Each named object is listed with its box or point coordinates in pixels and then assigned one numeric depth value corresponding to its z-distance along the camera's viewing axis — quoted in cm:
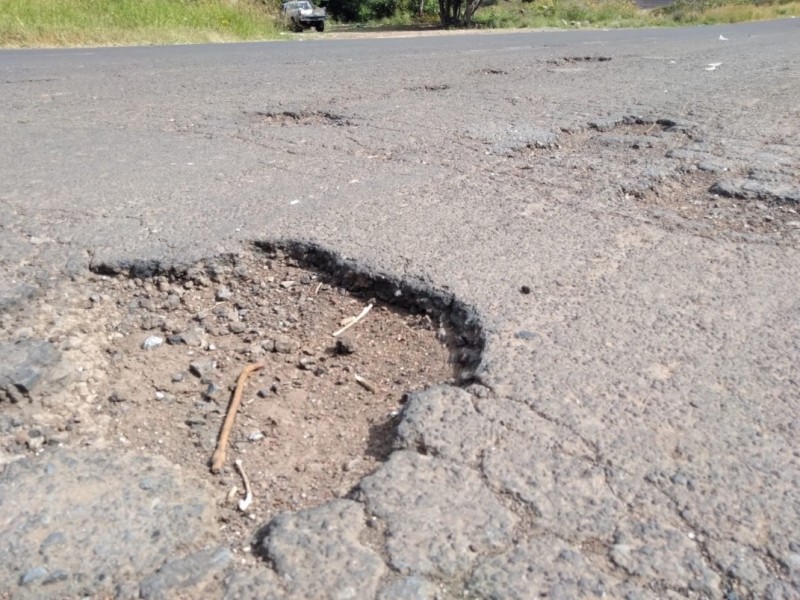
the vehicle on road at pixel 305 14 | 2759
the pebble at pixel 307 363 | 234
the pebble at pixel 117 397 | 213
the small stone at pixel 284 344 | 242
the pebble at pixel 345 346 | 238
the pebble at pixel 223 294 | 273
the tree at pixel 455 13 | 2775
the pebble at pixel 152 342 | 244
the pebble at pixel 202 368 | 229
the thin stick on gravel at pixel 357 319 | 252
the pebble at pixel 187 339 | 247
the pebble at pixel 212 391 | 217
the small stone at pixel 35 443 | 188
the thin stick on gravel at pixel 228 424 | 185
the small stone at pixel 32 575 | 144
